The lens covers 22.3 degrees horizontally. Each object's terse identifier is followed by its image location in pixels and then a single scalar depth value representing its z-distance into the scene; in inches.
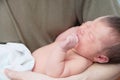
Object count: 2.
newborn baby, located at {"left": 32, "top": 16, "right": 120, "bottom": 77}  27.8
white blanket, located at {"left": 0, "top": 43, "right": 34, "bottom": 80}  27.9
